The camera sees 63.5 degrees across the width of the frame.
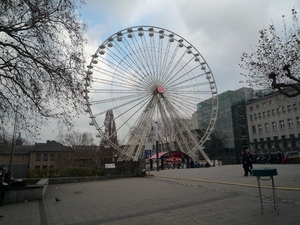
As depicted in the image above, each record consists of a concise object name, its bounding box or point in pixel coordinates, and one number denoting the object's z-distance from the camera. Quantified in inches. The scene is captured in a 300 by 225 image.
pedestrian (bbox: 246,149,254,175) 596.4
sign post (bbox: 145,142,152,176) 792.9
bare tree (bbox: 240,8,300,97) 446.9
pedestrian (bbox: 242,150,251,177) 596.1
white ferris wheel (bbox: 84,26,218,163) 1107.3
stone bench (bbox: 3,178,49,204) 416.8
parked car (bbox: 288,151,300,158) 1180.4
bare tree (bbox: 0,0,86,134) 381.7
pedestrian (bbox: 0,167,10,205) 404.2
